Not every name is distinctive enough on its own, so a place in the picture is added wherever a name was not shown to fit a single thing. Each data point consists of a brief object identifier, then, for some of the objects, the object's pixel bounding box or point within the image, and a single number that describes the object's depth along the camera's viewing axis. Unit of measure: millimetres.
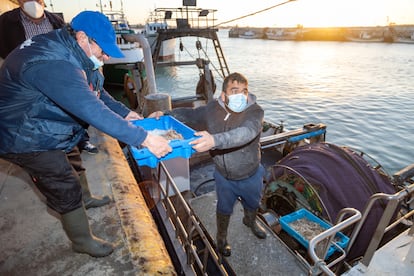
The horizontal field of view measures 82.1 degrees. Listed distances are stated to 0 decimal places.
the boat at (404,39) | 64500
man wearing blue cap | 1760
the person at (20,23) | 3846
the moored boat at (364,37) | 74250
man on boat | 2766
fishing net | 4535
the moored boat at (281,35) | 100338
